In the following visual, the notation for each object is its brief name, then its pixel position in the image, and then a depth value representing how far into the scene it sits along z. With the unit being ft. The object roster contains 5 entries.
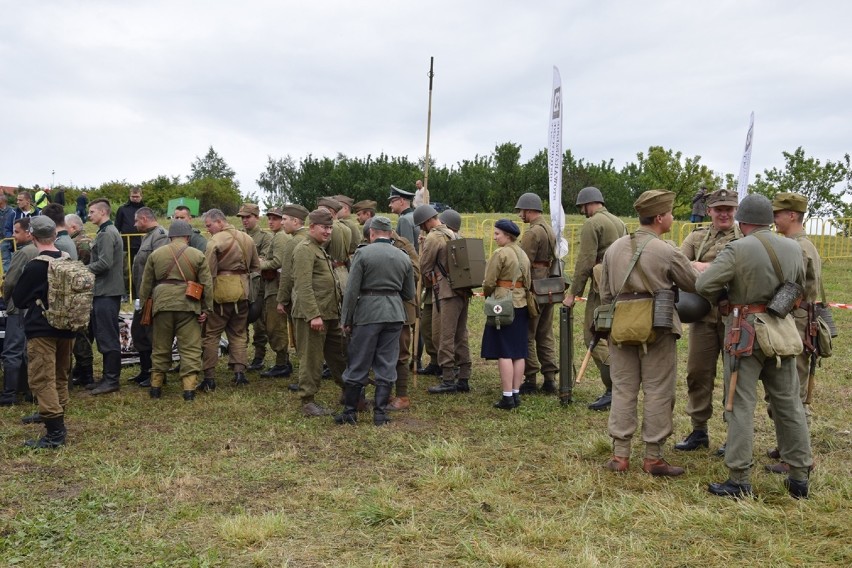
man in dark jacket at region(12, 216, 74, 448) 20.52
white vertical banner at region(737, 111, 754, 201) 31.63
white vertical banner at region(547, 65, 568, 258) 25.58
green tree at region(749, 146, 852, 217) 145.18
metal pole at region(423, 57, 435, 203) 34.01
